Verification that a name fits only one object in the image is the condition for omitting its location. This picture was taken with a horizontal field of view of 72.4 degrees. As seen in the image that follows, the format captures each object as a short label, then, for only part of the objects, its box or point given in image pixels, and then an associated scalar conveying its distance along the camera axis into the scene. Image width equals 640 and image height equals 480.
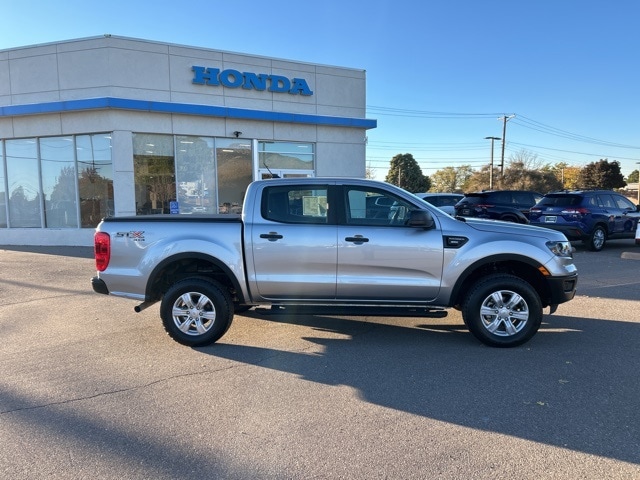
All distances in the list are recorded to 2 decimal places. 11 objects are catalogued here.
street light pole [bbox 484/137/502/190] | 52.33
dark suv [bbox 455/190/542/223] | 15.42
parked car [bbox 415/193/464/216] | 17.83
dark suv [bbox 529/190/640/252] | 12.45
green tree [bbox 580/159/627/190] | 58.06
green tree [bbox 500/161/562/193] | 56.62
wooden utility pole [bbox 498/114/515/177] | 51.58
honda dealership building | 13.41
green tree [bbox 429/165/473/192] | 97.62
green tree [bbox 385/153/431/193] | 84.00
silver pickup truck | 4.81
